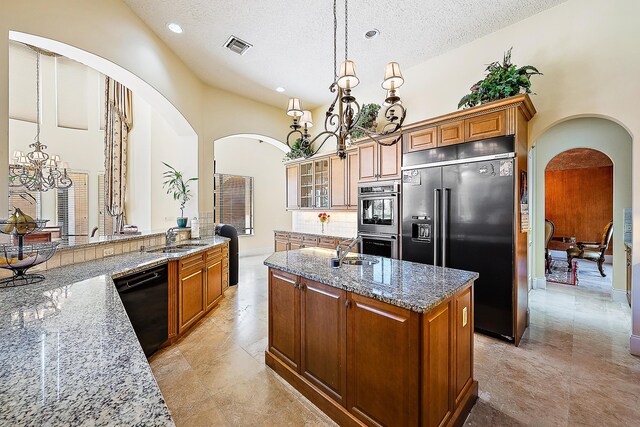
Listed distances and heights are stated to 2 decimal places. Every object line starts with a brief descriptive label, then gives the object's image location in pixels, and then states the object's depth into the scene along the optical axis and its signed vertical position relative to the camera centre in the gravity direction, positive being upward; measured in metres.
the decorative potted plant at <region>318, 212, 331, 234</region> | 5.32 -0.08
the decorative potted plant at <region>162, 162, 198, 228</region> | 4.11 +0.37
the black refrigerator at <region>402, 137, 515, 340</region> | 2.80 -0.07
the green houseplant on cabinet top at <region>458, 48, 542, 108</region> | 2.79 +1.33
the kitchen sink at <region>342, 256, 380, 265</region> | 2.31 -0.42
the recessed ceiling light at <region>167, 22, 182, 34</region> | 3.20 +2.21
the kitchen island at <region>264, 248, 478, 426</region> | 1.43 -0.78
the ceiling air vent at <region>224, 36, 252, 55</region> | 3.50 +2.21
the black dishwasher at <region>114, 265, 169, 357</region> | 2.21 -0.78
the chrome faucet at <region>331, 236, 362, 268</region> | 2.16 -0.35
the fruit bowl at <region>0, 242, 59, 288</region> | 1.70 -0.29
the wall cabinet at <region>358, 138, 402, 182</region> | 3.85 +0.76
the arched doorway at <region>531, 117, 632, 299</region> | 3.96 +0.93
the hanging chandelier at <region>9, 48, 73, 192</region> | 4.43 +0.77
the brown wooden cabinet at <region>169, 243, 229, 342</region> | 2.78 -0.85
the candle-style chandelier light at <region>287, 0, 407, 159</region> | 1.95 +0.88
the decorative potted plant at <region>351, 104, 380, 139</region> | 4.28 +1.51
